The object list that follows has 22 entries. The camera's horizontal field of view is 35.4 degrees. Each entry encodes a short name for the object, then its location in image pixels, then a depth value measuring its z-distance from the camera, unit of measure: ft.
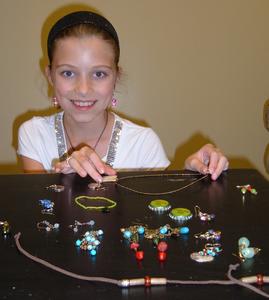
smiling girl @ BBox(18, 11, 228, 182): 3.05
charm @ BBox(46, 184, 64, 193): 2.65
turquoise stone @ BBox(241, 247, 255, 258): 1.79
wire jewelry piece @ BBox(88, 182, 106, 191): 2.68
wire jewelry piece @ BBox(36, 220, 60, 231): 2.11
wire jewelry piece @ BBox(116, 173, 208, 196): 2.60
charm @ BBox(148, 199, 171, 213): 2.33
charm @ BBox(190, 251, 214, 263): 1.78
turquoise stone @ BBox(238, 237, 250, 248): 1.84
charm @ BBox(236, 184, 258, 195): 2.58
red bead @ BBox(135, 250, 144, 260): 1.79
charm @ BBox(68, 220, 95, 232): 2.14
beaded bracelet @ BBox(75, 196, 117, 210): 2.38
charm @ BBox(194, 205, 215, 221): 2.20
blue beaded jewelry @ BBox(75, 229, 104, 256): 1.87
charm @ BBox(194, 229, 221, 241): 1.98
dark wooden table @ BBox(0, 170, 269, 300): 1.59
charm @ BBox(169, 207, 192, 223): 2.21
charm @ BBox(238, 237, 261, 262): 1.79
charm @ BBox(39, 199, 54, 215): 2.32
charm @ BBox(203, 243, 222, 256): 1.83
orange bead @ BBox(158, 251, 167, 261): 1.79
